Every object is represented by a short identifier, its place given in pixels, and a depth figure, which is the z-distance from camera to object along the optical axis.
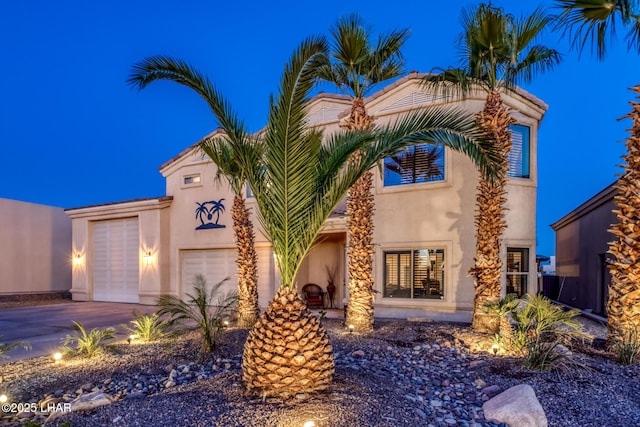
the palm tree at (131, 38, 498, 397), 4.79
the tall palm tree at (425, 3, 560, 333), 8.44
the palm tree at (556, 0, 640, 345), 6.59
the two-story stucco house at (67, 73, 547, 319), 10.95
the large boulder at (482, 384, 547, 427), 4.49
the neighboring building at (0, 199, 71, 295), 19.75
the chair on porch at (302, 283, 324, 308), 14.45
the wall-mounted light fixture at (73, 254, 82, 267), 18.91
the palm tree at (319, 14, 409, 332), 8.93
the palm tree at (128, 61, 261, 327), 9.80
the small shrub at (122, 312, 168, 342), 8.88
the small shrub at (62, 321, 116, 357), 7.78
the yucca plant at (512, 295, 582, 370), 5.92
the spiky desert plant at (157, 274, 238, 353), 7.59
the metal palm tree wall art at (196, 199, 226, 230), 15.62
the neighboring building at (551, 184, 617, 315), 12.08
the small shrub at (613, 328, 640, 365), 6.11
